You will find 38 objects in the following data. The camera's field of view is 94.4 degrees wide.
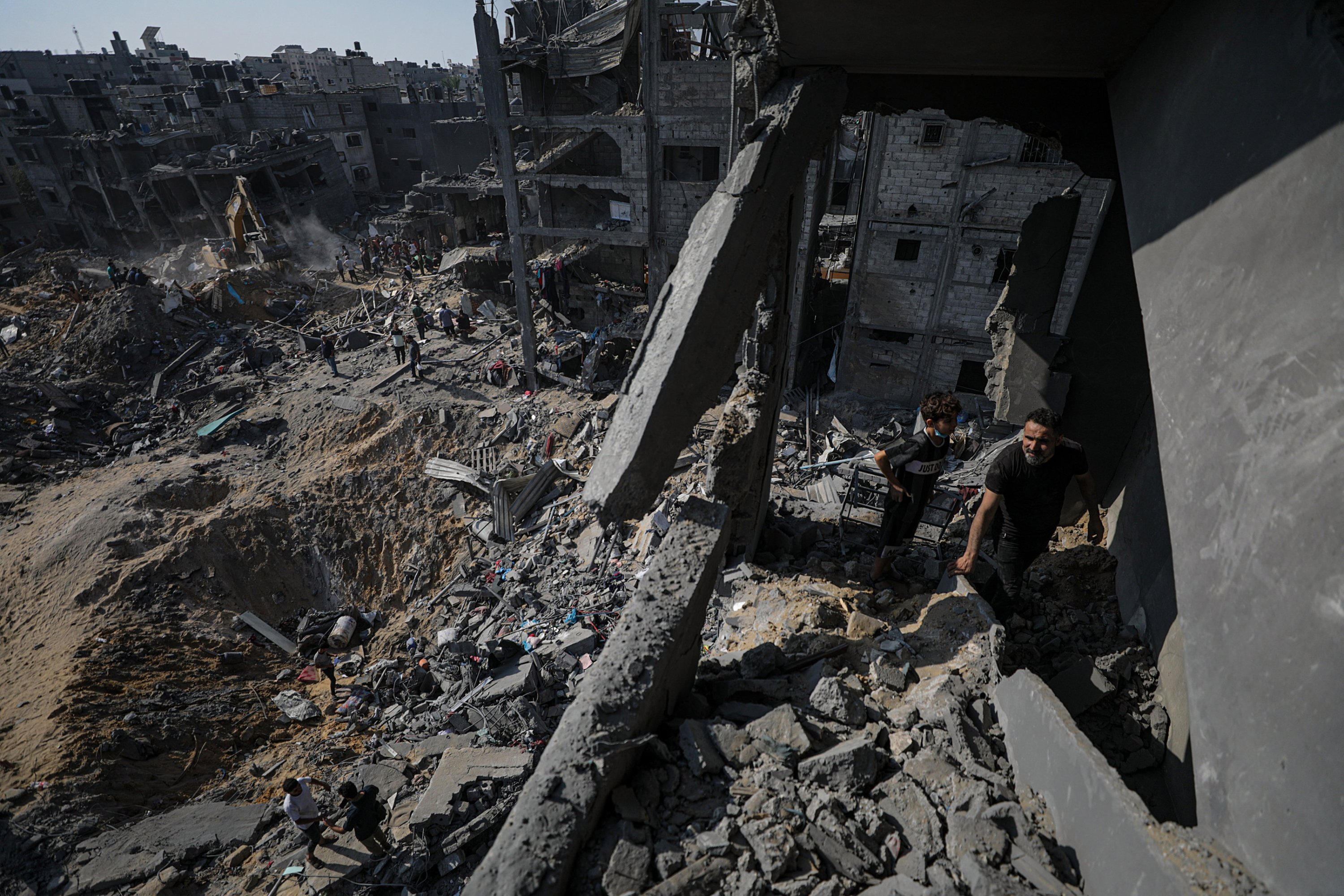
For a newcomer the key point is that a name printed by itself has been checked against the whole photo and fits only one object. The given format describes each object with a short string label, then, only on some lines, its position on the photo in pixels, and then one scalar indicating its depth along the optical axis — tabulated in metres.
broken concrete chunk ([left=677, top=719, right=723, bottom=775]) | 3.16
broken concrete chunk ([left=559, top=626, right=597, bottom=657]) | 7.32
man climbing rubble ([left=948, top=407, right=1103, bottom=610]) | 4.08
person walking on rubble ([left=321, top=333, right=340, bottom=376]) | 16.77
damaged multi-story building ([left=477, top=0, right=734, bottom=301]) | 13.44
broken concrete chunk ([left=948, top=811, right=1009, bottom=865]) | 2.60
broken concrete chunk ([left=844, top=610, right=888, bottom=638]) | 4.34
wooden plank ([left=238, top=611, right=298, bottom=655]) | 10.19
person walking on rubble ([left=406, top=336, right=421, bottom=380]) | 15.64
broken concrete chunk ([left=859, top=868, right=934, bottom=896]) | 2.48
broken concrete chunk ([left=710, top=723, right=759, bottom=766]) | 3.20
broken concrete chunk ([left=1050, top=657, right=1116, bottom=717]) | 3.74
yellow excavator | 23.91
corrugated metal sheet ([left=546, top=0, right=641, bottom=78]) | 14.25
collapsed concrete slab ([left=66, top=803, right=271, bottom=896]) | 6.23
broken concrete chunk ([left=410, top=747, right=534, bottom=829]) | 5.03
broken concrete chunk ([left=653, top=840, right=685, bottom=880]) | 2.73
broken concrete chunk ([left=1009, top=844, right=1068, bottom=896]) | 2.42
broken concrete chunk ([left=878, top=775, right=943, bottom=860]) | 2.75
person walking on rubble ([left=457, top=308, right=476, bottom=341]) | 18.08
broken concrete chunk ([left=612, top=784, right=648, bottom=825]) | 2.95
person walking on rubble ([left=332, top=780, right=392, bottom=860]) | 5.21
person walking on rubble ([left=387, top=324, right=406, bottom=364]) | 16.38
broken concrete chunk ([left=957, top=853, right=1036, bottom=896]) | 2.37
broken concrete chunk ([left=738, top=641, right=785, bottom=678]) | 4.09
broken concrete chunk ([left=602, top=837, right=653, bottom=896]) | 2.68
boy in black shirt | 4.76
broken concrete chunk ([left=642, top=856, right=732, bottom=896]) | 2.63
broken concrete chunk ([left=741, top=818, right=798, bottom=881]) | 2.67
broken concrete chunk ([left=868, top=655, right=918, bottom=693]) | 3.78
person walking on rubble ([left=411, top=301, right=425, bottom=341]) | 18.84
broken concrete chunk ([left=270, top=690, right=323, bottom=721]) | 8.61
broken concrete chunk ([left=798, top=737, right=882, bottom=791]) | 3.01
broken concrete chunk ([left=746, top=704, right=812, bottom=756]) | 3.18
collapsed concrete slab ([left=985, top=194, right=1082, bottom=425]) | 5.89
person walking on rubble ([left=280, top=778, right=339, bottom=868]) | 5.69
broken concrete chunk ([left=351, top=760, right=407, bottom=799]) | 6.20
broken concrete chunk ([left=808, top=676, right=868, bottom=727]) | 3.45
